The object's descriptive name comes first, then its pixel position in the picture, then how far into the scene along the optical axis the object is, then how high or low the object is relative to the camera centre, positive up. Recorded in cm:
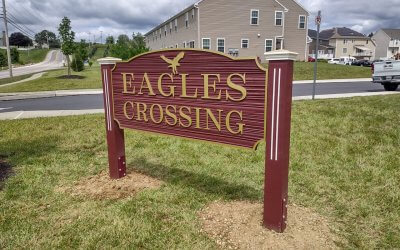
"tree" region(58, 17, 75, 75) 2414 +305
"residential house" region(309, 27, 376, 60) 7044 +682
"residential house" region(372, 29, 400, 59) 7269 +736
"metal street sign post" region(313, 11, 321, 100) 1082 +191
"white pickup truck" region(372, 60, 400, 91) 1381 +0
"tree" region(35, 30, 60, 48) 13662 +1699
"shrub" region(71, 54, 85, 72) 3196 +114
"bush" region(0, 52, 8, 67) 5116 +235
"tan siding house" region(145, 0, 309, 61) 3011 +500
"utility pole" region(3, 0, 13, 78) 2656 +513
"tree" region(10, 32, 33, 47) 11356 +1314
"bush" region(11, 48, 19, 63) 6438 +395
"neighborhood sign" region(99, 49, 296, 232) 312 -33
